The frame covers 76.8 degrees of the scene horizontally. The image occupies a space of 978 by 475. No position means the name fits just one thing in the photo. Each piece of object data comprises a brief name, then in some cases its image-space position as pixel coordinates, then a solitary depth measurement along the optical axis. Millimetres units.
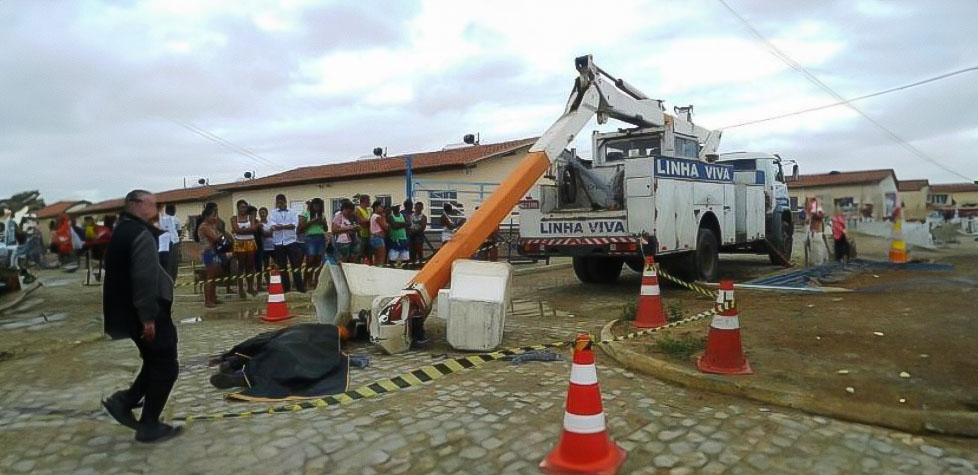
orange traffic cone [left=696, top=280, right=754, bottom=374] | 4852
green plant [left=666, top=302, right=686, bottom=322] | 7312
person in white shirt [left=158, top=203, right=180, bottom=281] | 8023
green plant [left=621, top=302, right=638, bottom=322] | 7410
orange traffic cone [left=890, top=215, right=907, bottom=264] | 14750
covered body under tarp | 4883
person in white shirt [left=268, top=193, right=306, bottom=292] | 10898
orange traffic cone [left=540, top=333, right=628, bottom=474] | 3316
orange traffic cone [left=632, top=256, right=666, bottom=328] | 7000
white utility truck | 9133
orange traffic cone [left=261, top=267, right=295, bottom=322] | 8266
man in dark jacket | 3852
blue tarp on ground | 10648
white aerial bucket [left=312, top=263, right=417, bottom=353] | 6465
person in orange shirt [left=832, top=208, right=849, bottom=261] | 13555
